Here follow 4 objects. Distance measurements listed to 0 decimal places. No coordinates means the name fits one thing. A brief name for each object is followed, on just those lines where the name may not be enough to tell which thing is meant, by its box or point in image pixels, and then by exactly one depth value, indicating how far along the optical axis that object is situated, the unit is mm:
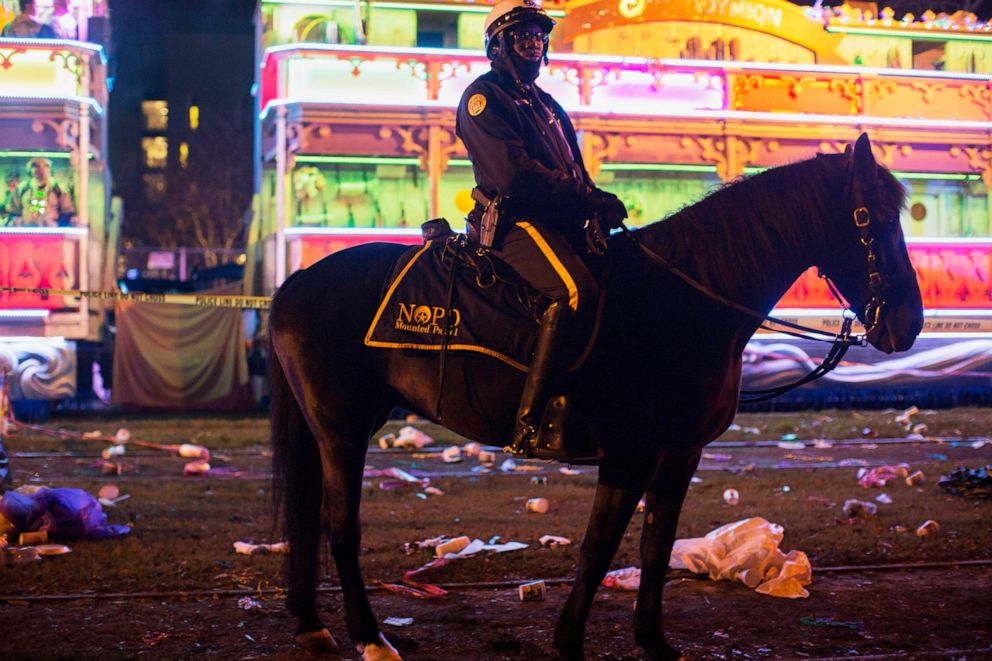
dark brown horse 4523
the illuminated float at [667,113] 21188
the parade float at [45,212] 19375
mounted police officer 4531
